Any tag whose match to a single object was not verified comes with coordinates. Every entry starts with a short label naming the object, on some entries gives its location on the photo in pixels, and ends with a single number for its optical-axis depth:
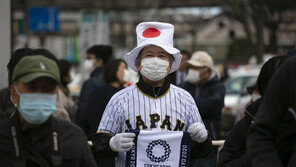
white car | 23.76
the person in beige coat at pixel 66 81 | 12.01
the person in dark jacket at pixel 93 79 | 13.47
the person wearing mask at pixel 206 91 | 11.68
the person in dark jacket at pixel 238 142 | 6.26
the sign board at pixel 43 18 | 44.40
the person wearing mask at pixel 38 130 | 4.90
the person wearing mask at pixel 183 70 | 16.77
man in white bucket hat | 7.14
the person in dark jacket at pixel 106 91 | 12.42
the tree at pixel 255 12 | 40.57
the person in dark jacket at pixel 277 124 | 5.20
